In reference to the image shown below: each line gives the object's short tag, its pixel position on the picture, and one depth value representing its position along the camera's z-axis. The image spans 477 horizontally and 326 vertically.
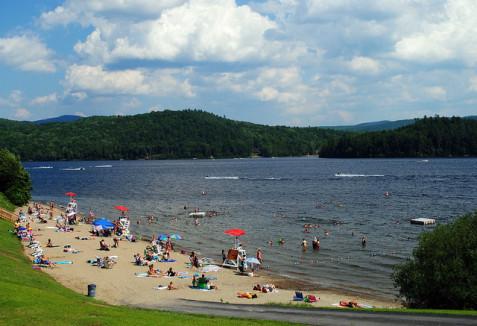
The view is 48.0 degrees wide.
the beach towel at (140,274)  39.97
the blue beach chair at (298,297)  32.27
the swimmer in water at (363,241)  53.75
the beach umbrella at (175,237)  54.96
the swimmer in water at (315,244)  52.53
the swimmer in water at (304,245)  52.31
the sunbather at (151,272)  40.06
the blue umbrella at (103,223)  57.09
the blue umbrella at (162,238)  53.69
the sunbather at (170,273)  40.37
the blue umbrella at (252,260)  43.47
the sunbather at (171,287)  35.53
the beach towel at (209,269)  41.31
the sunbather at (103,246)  50.12
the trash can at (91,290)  30.49
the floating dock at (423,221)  66.25
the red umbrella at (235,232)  45.88
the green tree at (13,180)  74.56
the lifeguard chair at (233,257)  44.63
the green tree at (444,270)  25.16
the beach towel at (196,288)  35.60
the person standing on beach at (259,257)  47.12
